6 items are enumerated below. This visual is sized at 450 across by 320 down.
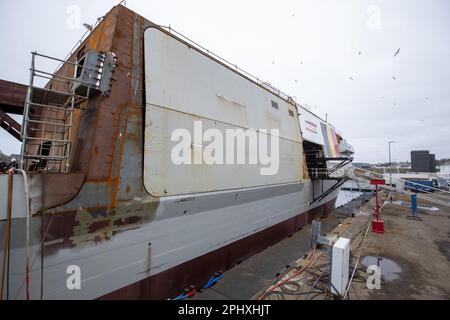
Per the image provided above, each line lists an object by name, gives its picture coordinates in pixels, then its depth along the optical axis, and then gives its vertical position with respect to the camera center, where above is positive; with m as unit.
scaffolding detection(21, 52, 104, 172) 3.39 +1.43
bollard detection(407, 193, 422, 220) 13.04 -2.42
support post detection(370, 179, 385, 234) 10.03 -2.54
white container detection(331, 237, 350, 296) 4.74 -2.21
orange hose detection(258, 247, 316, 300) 4.99 -2.86
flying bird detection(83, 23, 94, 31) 6.10 +4.07
